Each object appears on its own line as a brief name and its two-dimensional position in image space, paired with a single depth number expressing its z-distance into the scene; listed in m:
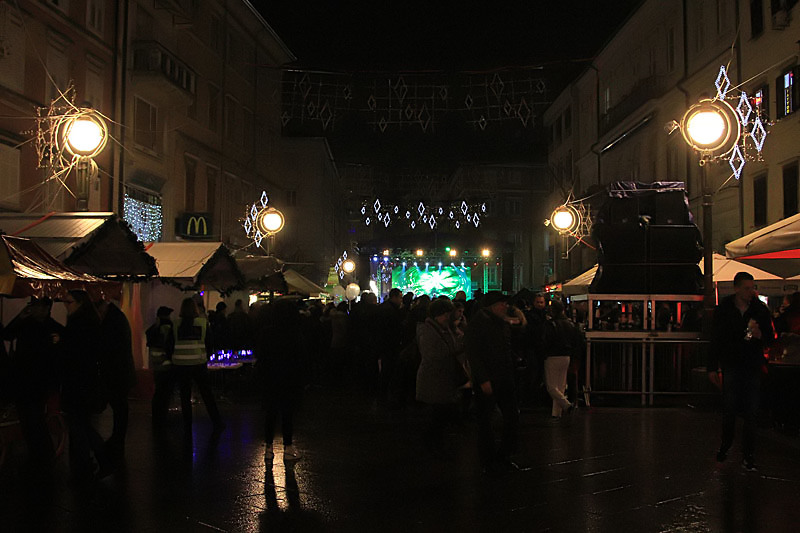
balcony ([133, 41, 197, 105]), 22.16
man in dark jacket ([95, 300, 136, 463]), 7.84
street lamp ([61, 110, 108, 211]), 11.48
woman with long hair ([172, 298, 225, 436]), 10.26
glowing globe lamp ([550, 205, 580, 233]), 22.02
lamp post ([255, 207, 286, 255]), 19.45
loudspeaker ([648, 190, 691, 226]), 14.16
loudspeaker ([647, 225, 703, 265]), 13.85
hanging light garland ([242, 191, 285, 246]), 19.47
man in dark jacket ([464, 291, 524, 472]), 7.91
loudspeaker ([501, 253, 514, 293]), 33.94
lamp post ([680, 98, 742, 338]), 11.24
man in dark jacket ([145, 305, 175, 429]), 10.74
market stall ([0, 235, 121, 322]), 8.56
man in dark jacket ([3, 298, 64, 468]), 7.83
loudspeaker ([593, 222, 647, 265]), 13.78
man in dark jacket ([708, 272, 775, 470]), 7.77
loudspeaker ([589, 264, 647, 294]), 13.71
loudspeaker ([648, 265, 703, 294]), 13.74
